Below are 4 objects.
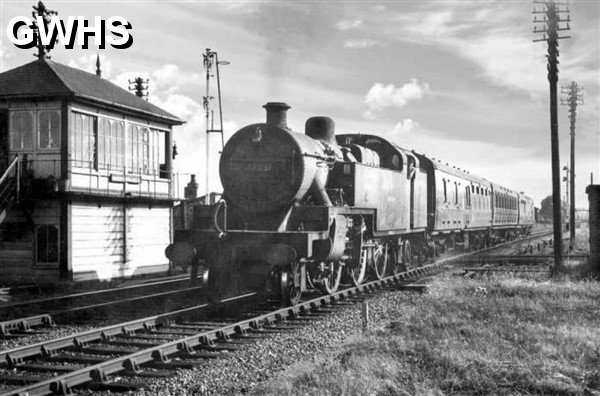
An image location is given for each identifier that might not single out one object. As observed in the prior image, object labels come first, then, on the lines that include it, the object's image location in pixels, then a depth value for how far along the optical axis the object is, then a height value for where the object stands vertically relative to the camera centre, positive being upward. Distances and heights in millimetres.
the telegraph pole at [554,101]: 18062 +3414
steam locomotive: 10539 +23
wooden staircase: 15415 +744
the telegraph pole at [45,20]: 17798 +5759
